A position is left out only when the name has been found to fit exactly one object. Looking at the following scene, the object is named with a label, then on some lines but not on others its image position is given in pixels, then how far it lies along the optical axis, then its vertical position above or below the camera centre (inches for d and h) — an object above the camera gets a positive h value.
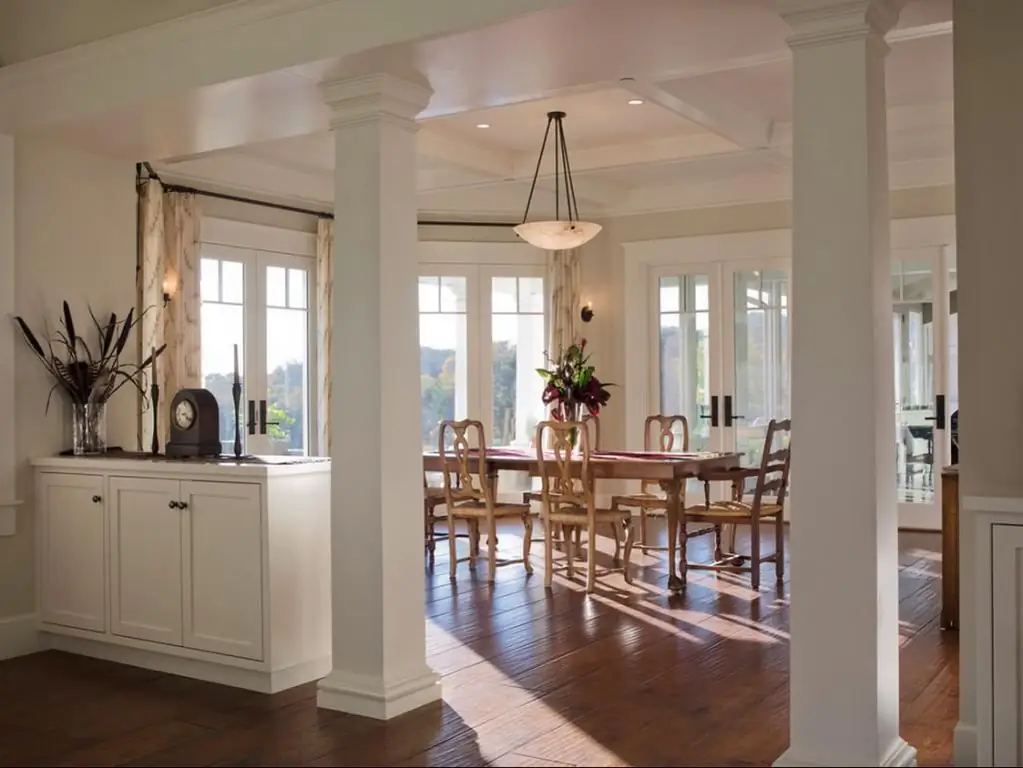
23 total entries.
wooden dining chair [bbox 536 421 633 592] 257.4 -24.0
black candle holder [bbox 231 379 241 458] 186.4 -2.2
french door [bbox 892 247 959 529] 344.8 +5.2
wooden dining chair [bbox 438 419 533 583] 276.1 -25.2
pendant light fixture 302.2 +44.4
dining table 255.0 -17.3
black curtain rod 300.8 +59.2
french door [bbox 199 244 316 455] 323.0 +17.0
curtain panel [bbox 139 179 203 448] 289.4 +29.6
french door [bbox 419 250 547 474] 391.9 +17.2
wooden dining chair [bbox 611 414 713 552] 287.6 -26.2
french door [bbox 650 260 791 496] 372.2 +14.2
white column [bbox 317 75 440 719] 167.5 -1.7
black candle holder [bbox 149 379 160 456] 209.2 -3.2
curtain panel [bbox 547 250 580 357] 392.5 +34.1
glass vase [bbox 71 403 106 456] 213.6 -5.7
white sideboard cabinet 178.5 -28.6
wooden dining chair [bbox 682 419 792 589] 256.2 -28.3
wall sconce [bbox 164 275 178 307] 293.9 +29.4
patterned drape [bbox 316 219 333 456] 351.9 +22.9
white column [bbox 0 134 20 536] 204.2 +14.8
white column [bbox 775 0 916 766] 126.5 -0.5
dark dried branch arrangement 212.4 +7.7
